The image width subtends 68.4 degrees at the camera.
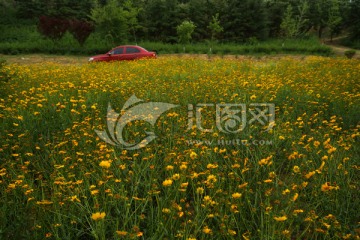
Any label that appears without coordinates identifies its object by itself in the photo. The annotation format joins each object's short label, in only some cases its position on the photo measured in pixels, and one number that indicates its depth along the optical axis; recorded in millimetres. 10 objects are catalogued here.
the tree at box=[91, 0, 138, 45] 21422
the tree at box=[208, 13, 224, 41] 27609
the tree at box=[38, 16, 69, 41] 23672
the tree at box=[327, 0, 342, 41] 34703
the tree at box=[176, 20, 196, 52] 24922
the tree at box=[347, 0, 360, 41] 35703
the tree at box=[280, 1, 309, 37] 31677
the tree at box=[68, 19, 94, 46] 23312
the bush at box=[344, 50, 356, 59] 17688
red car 13648
